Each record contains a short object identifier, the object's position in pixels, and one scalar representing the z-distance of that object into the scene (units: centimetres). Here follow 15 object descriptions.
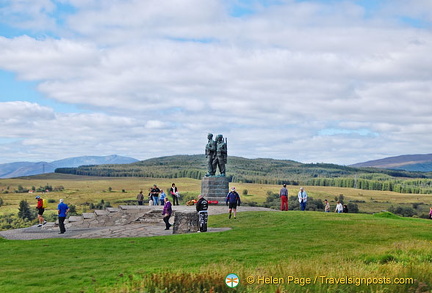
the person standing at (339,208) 3338
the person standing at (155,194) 3556
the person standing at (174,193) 3474
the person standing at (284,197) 2923
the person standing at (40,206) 2761
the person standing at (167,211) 2366
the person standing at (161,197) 3425
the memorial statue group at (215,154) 3500
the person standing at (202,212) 2142
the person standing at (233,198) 2450
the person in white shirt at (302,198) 3091
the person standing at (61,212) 2462
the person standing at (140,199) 3706
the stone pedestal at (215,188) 3416
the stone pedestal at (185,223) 2180
